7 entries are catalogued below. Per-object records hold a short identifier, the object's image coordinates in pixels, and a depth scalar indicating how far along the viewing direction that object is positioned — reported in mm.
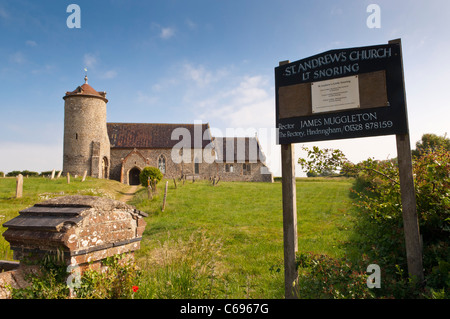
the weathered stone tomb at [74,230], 3473
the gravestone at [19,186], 16266
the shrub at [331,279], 3479
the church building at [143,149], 30781
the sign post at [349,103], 3732
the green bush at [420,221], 3633
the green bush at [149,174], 25719
